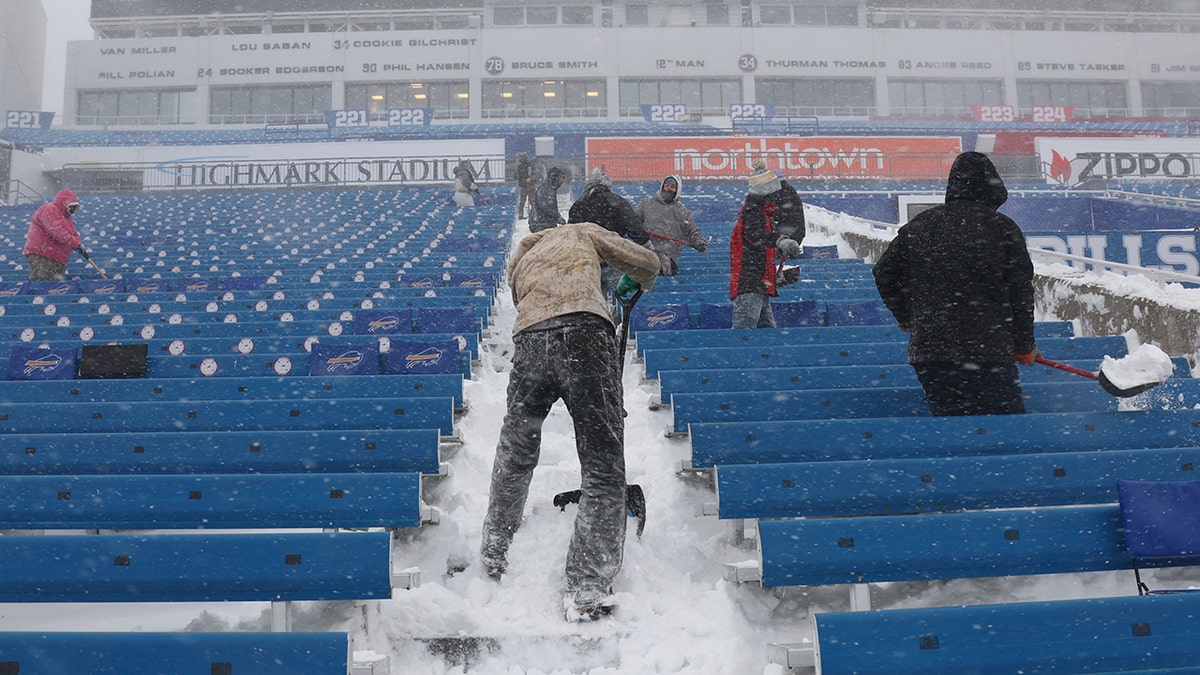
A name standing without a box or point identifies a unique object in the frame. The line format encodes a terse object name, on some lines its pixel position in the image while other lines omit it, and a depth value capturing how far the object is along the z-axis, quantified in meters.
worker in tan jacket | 3.42
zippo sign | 29.98
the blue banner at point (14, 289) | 10.50
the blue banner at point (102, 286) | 10.70
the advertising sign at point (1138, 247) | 14.16
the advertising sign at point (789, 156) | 29.16
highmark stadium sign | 29.08
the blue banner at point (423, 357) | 6.33
